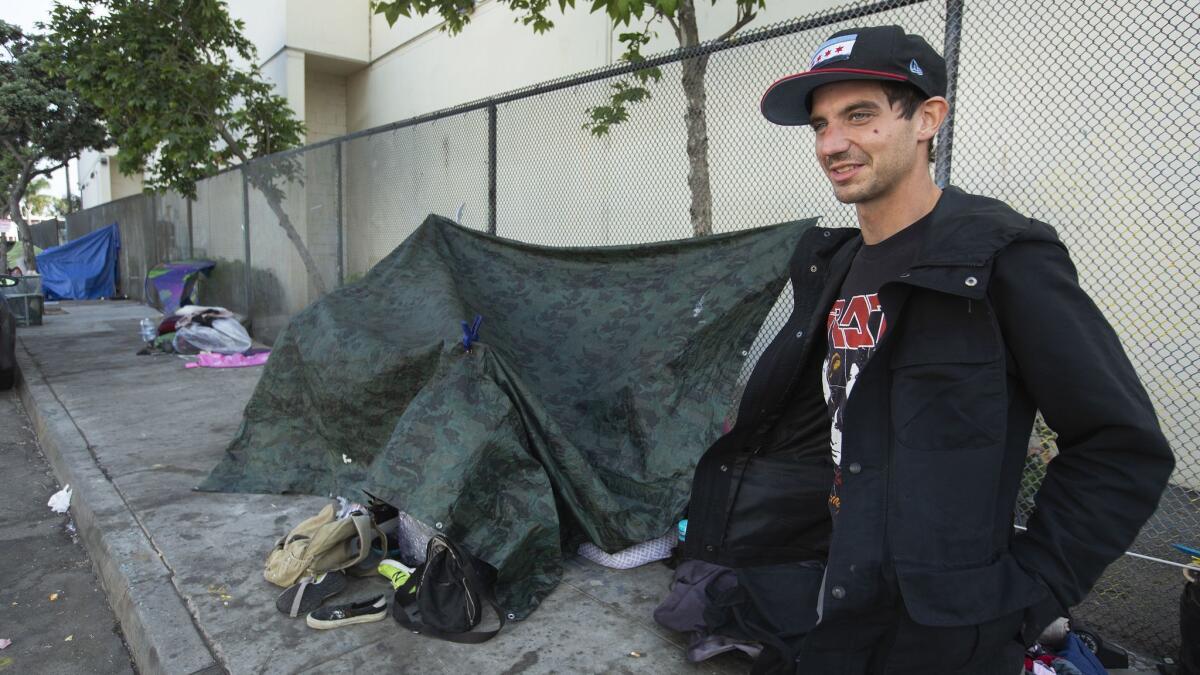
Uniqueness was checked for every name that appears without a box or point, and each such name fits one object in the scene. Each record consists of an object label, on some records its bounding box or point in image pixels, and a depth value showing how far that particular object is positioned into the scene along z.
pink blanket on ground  8.40
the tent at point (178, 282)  11.70
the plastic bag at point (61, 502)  4.62
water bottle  9.86
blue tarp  17.83
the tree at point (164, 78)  9.12
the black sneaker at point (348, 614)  2.87
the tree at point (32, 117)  17.30
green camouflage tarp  3.16
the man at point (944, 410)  1.35
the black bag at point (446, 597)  2.80
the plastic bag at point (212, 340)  8.97
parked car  7.58
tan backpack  3.19
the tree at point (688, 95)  4.45
